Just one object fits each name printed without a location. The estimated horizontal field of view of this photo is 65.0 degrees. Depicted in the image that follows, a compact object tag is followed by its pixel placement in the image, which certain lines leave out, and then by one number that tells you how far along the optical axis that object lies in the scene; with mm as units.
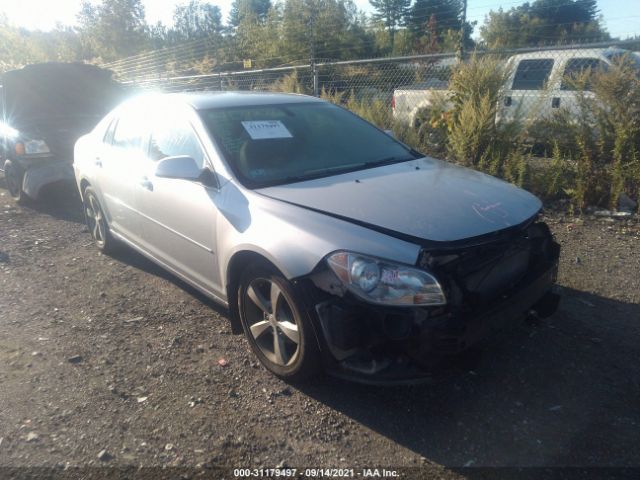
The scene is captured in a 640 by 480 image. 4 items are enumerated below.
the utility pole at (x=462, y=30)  7298
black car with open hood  7102
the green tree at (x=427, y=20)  14105
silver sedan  2422
